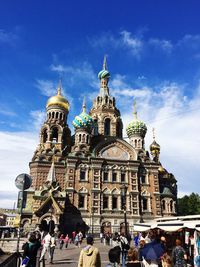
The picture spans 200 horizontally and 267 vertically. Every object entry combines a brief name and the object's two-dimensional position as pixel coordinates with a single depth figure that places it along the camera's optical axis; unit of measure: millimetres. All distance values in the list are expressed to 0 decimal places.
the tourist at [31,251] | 6695
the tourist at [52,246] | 12417
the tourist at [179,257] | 7879
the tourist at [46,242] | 11234
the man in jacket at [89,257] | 5391
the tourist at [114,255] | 6656
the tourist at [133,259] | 6698
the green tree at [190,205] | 51203
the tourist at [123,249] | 9239
